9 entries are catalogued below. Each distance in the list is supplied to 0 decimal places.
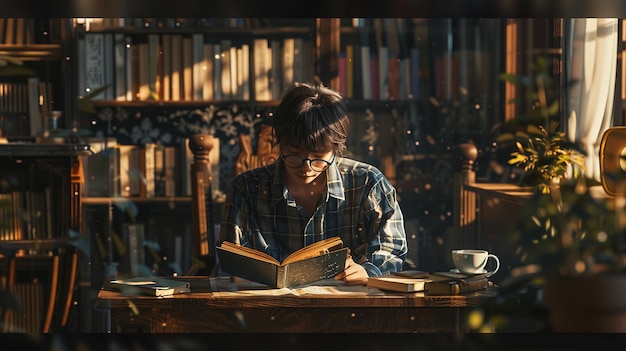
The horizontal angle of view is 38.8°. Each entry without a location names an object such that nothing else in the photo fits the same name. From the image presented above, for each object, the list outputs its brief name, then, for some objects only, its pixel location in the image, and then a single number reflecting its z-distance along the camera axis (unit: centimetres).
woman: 257
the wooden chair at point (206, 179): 395
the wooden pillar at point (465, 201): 454
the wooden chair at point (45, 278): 423
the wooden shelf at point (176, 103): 442
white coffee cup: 218
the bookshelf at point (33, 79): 439
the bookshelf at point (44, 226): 421
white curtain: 417
